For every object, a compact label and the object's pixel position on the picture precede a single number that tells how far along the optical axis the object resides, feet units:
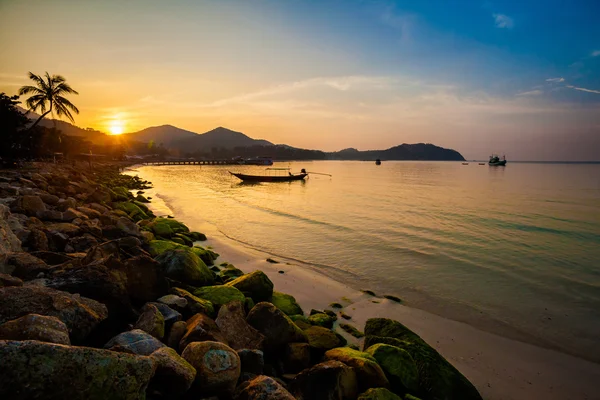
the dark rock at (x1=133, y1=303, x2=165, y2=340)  15.96
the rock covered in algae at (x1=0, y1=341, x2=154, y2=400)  8.70
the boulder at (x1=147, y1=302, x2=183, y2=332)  17.54
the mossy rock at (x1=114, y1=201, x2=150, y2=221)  58.03
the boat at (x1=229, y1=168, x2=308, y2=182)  199.93
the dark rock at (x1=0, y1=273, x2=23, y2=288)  15.42
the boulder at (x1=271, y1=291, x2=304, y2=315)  26.86
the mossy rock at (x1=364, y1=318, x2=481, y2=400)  17.58
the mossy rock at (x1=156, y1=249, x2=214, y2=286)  27.35
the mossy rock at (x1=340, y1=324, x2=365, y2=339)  25.00
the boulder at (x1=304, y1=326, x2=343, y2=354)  20.69
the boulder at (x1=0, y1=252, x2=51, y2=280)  18.47
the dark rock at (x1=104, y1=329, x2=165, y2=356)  12.92
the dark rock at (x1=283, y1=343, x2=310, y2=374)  18.67
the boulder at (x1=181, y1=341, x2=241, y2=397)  13.21
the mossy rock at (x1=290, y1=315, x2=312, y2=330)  23.59
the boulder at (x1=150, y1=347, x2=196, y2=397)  12.21
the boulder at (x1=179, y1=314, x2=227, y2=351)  15.98
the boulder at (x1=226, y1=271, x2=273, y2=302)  26.73
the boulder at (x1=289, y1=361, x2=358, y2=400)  14.83
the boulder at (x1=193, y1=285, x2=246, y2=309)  23.88
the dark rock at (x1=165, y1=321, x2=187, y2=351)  16.33
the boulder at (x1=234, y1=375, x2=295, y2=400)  12.50
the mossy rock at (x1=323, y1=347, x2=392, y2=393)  16.47
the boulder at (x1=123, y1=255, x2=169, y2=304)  19.89
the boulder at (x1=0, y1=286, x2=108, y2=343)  12.90
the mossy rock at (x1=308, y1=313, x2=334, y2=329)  25.59
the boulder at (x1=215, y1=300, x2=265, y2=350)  18.71
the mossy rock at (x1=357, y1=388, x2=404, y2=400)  14.99
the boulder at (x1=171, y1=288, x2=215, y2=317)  20.58
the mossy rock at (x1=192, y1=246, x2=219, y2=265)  39.99
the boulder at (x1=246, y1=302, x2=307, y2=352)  19.66
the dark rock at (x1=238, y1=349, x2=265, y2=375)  15.81
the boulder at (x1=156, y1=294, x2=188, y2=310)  19.92
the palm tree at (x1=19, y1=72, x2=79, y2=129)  133.28
